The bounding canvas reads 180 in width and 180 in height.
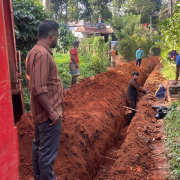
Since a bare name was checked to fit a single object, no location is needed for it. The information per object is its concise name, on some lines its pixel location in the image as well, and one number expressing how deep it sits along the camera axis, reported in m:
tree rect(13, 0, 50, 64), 6.63
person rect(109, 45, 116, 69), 17.84
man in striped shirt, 2.62
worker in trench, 8.05
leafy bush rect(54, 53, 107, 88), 12.04
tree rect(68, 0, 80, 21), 41.50
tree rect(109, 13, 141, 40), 30.56
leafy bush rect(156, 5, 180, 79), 8.72
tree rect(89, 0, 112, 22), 41.28
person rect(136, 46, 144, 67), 17.09
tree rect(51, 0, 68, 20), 45.32
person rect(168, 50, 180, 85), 6.80
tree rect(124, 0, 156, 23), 40.66
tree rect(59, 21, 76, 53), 23.32
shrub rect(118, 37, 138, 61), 24.73
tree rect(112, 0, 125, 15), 43.10
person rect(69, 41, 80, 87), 8.98
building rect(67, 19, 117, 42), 34.78
